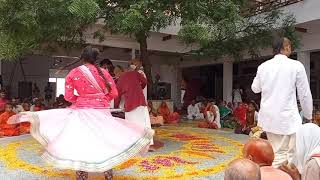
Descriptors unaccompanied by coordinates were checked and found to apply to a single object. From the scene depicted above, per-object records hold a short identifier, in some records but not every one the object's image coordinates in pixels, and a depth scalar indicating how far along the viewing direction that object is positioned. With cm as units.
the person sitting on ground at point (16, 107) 1062
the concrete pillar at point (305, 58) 1209
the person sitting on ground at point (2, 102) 977
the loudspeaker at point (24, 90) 1822
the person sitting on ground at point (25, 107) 1126
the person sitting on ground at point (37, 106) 1120
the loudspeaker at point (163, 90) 1664
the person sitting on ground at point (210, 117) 1122
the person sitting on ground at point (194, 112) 1457
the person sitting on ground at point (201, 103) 1397
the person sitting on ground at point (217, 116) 1129
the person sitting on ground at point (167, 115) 1269
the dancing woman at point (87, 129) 394
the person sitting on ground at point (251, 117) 973
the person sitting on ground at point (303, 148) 298
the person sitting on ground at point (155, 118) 1094
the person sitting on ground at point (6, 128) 920
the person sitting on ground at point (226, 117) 1143
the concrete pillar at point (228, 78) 1612
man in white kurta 394
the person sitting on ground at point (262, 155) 264
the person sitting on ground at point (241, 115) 1031
